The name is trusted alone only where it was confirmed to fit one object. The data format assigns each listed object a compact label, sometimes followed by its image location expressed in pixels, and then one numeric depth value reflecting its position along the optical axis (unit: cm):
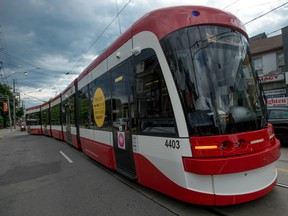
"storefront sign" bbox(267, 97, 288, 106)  1944
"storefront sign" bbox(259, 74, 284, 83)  2026
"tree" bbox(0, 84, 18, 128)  5319
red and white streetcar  336
